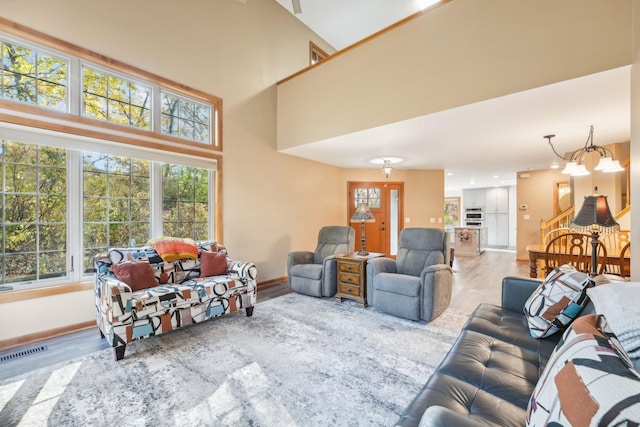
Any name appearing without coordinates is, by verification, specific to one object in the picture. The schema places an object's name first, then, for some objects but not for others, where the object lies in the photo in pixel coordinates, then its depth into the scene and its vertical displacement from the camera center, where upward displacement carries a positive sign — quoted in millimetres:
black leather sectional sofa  1083 -821
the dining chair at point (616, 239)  4078 -443
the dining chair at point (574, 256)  3416 -585
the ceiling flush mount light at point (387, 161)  5504 +1044
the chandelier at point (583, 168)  3105 +538
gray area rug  1708 -1259
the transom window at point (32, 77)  2646 +1374
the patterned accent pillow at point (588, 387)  649 -472
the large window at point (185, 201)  3760 +161
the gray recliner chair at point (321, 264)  3998 -818
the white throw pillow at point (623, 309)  1036 -422
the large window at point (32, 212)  2691 +9
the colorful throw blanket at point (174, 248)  3146 -420
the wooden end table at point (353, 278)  3693 -913
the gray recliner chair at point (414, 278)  3080 -801
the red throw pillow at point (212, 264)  3350 -638
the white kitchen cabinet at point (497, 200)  10375 +433
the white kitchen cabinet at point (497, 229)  10344 -670
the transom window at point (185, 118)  3746 +1353
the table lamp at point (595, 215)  2236 -34
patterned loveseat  2370 -822
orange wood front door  6668 +40
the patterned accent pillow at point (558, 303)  1702 -591
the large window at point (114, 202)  3137 +125
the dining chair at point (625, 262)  2973 -589
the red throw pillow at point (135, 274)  2689 -612
